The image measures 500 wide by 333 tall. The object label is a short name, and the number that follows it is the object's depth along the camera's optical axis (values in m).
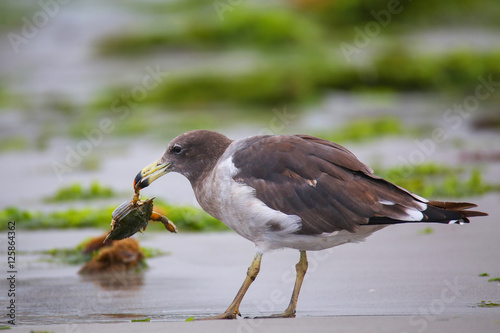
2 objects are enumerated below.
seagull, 12.68
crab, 13.92
